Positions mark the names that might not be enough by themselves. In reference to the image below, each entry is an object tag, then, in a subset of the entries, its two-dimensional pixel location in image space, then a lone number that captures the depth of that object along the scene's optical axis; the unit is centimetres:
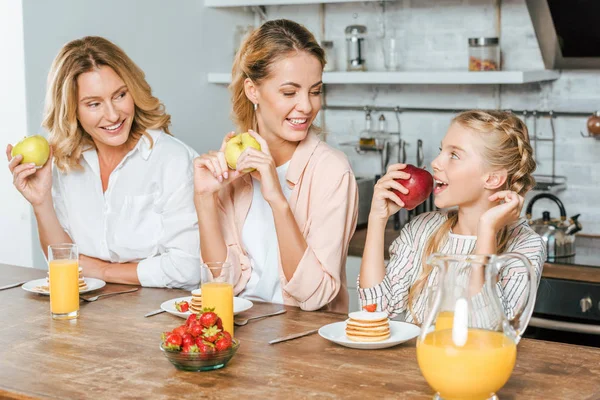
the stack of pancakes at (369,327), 189
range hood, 341
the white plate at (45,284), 246
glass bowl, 174
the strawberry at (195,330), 176
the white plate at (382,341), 188
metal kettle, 330
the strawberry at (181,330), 176
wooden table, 165
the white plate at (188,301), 218
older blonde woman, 271
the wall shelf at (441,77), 353
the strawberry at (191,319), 178
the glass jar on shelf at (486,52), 370
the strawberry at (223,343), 176
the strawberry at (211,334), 176
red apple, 232
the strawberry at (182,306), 216
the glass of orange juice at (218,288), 197
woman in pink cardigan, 239
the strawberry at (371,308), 197
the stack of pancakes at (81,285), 247
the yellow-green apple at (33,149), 269
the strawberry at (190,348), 174
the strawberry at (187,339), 175
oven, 310
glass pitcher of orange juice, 146
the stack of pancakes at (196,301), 213
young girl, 224
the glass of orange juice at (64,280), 222
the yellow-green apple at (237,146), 244
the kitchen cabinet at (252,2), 400
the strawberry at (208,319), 177
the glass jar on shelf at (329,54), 423
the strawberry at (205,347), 174
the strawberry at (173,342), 175
